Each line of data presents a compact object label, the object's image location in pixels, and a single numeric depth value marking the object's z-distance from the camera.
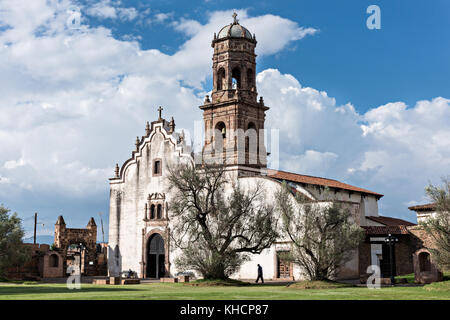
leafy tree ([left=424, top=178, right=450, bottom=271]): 28.11
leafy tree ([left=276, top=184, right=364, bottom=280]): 31.09
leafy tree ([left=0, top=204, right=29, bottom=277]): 42.09
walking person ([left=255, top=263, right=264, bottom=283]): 37.81
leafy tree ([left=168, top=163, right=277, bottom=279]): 35.47
